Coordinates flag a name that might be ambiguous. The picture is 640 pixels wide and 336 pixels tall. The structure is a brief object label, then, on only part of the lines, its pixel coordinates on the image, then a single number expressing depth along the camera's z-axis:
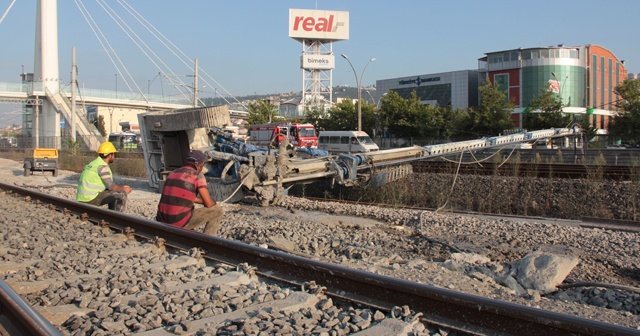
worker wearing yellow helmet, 8.95
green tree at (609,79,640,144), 40.19
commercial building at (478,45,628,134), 77.06
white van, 39.28
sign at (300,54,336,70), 102.88
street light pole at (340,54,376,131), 41.62
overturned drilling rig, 15.47
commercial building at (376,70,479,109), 84.50
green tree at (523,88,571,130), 45.44
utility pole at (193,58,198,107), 43.57
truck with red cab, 42.41
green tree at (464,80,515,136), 46.38
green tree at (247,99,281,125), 65.12
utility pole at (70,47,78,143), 45.34
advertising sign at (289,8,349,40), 101.69
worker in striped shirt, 7.53
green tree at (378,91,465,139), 50.66
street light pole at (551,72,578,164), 21.38
